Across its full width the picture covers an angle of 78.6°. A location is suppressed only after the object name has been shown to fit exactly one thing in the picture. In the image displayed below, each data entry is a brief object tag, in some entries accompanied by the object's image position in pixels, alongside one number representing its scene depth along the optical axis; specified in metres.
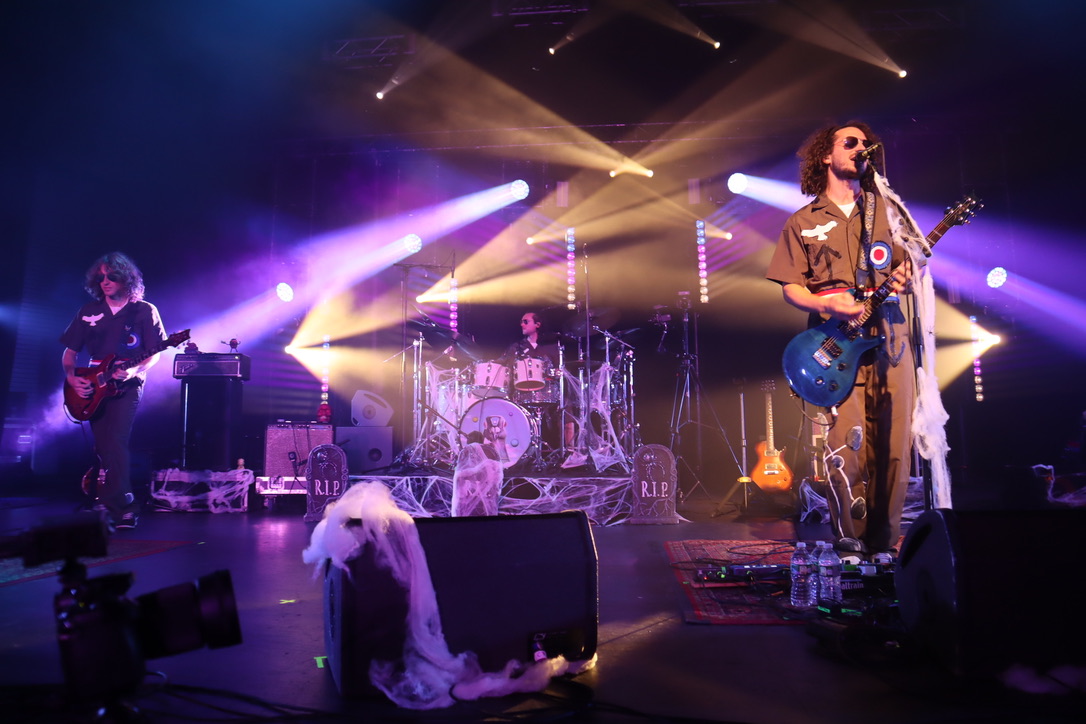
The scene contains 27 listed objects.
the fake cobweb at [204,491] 6.97
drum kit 7.34
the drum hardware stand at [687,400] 8.92
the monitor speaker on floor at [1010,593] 1.86
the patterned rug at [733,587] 2.66
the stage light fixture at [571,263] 10.82
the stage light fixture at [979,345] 9.20
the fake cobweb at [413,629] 1.81
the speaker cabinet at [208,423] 7.52
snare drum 7.79
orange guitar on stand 7.03
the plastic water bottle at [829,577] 2.85
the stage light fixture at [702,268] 10.32
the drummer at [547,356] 7.91
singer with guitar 3.17
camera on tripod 1.49
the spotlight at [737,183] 10.26
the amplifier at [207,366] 7.64
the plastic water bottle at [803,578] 2.89
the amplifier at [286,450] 7.04
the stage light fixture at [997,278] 9.45
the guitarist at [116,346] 5.55
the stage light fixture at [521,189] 10.98
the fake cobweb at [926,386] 2.91
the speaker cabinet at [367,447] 8.66
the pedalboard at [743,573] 3.19
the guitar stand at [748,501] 6.53
